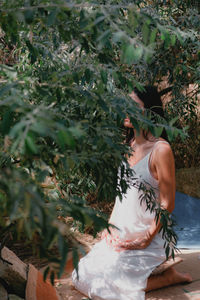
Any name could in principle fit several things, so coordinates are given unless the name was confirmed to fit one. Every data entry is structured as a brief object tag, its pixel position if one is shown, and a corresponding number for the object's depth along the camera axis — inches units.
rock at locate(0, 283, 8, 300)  82.7
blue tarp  159.2
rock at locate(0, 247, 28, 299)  88.8
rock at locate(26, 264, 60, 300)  90.5
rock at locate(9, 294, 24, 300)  86.7
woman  94.0
